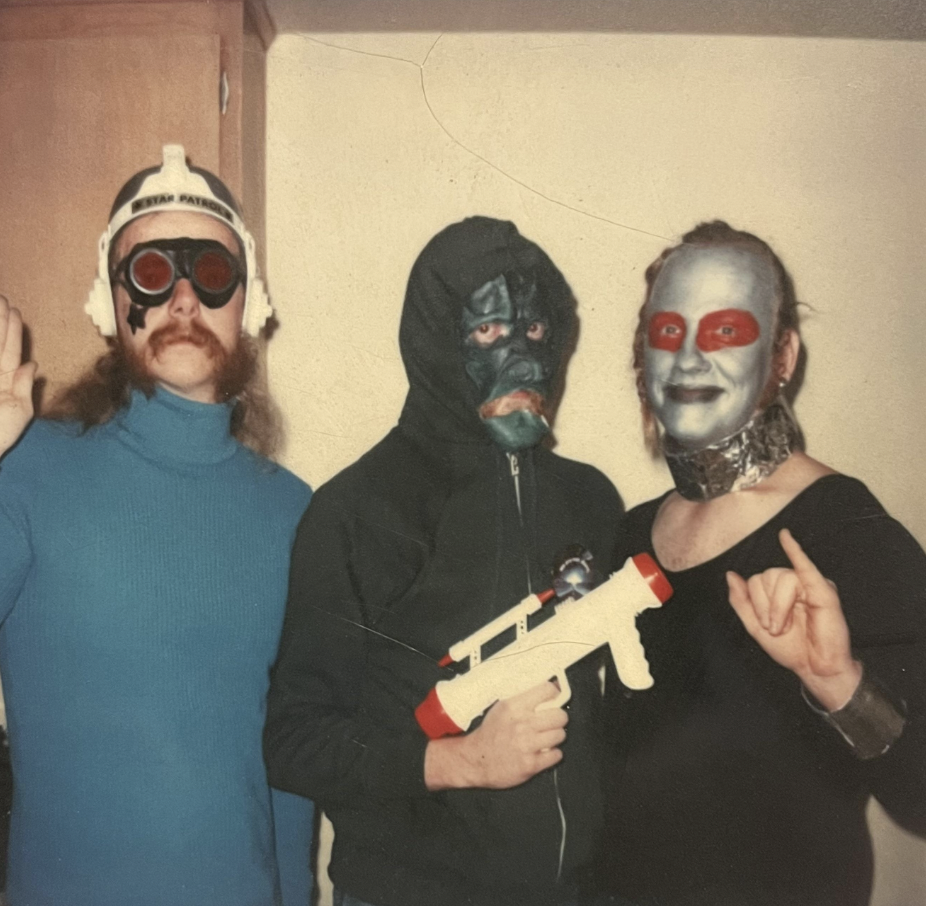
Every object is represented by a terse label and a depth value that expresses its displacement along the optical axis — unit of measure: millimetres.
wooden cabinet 1376
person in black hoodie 1277
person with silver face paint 1227
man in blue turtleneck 1281
